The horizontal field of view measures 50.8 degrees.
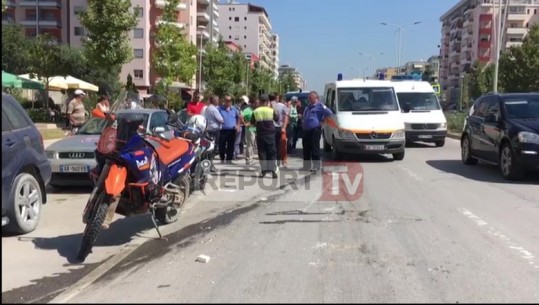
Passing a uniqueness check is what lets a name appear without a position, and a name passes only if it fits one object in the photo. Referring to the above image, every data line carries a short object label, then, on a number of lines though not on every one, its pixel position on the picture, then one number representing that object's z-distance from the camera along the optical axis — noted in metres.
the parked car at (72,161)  9.82
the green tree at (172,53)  51.75
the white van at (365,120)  14.44
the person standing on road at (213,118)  13.87
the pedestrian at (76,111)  13.25
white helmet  9.45
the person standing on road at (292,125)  17.35
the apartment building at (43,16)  76.81
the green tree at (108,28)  26.62
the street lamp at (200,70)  76.12
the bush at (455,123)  28.49
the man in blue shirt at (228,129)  14.37
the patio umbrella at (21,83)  24.95
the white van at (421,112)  19.45
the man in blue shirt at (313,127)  13.38
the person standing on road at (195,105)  14.20
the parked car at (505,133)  11.07
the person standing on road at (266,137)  11.82
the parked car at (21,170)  6.61
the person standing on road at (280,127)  13.39
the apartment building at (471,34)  115.38
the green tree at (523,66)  45.16
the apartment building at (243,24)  147.25
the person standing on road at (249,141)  14.88
